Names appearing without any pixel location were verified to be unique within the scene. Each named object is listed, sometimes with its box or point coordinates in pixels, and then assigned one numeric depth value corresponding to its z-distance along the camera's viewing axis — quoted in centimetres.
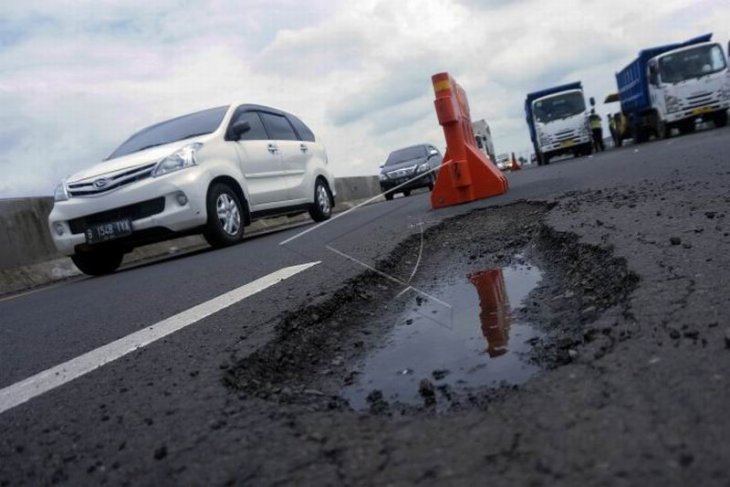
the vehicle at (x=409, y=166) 1967
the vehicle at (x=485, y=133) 3494
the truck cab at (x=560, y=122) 2339
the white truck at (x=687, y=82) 1958
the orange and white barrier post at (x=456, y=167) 777
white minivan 696
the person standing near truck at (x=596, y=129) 2658
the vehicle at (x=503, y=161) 4171
